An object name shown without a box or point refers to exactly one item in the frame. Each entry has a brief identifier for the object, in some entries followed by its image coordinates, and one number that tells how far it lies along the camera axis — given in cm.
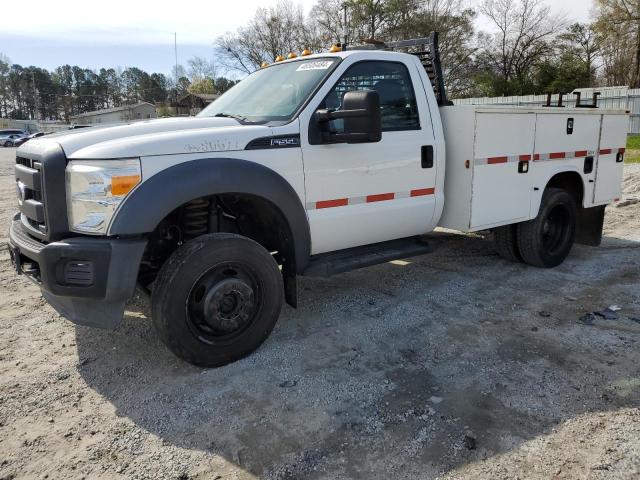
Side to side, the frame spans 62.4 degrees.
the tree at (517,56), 3819
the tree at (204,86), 5800
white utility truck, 309
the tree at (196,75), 6422
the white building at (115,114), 6352
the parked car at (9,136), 4534
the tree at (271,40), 4338
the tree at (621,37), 3147
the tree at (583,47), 3597
